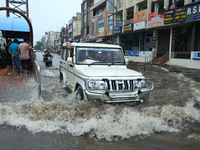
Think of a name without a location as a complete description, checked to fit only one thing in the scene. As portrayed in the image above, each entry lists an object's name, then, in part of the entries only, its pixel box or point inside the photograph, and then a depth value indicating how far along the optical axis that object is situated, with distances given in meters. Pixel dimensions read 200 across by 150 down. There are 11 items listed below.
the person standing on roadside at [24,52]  8.48
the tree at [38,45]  173.88
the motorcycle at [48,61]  18.63
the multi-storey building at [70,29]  70.76
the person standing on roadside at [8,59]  10.64
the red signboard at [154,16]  20.86
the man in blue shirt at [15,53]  8.69
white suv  4.39
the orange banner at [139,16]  23.68
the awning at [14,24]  10.45
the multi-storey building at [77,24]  66.94
